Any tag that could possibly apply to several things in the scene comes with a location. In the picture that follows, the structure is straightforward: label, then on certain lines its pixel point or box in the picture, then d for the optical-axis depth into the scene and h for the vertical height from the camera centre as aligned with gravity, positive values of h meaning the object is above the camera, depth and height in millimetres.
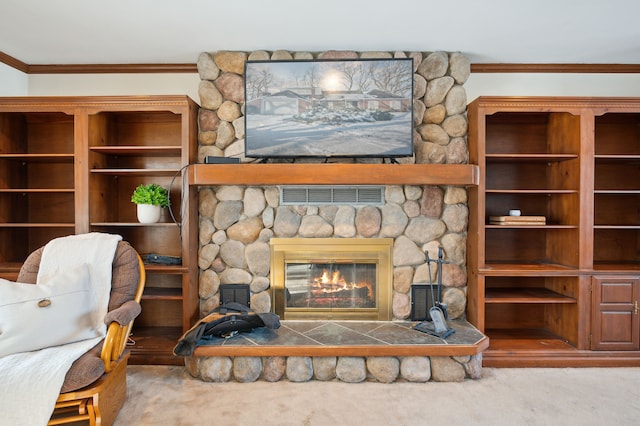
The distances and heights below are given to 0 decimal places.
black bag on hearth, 2369 -850
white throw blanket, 1647 -794
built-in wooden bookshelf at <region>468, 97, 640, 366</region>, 2709 -224
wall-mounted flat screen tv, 2777 +800
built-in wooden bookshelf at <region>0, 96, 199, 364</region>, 2750 +250
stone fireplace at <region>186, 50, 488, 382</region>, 2895 -74
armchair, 1785 -825
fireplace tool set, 2559 -832
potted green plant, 2779 +45
